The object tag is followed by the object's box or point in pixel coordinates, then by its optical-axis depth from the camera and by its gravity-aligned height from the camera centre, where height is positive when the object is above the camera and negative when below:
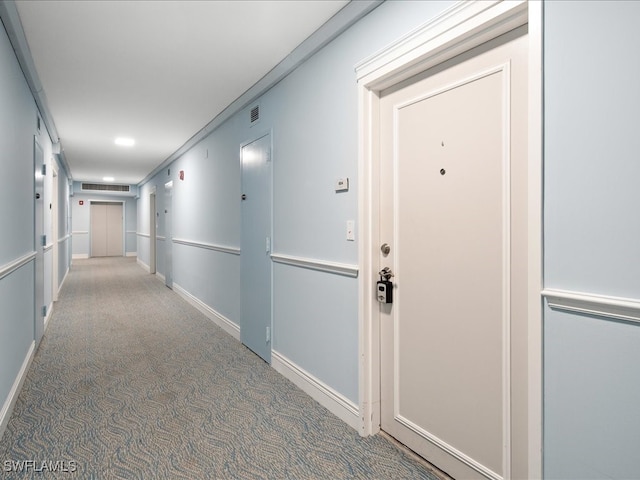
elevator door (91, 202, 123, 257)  13.53 +0.13
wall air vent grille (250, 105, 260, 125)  3.59 +1.15
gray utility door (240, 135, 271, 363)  3.39 -0.15
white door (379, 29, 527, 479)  1.57 -0.11
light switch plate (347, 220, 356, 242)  2.29 +0.02
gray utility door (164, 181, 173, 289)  7.34 -0.05
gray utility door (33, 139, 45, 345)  3.71 -0.06
